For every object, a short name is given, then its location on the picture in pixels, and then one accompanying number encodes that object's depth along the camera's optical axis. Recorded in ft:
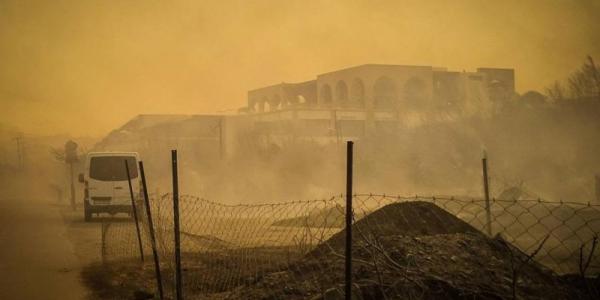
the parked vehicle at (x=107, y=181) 68.74
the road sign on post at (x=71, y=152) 109.70
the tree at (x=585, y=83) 116.57
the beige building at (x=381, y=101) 154.51
